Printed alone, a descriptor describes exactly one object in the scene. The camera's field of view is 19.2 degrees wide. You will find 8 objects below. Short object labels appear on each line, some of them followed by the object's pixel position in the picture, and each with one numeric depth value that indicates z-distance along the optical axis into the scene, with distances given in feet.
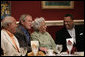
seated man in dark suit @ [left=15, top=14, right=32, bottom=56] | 13.16
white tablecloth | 10.73
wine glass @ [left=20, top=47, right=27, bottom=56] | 9.88
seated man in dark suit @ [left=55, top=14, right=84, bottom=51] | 15.20
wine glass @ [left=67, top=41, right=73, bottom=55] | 10.86
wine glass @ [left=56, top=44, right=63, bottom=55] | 10.78
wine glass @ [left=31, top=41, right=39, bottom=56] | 10.10
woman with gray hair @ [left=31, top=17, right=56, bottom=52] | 13.97
